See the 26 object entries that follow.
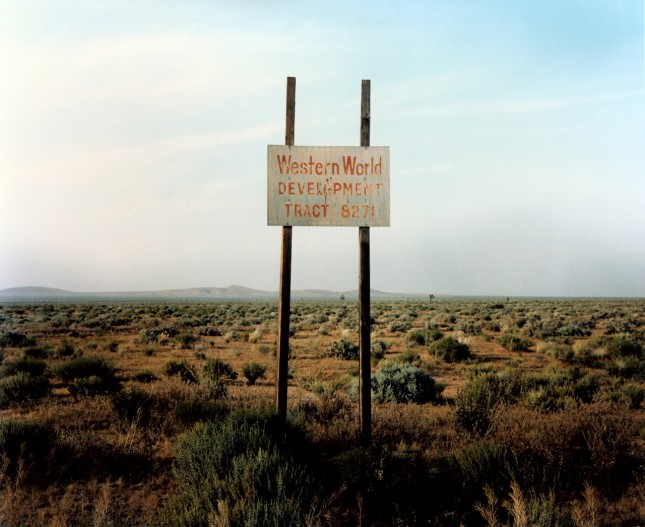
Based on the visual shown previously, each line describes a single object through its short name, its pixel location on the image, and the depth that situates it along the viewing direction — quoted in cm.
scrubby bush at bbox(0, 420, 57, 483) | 567
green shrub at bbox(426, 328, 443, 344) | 2189
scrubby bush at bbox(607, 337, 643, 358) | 1711
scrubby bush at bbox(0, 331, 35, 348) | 1990
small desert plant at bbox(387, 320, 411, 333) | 2804
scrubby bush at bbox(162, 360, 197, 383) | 1295
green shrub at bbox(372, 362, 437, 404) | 1045
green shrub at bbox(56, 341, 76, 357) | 1785
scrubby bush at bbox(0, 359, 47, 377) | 1230
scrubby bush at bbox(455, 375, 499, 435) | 736
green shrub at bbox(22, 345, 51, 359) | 1717
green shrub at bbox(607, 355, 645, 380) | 1410
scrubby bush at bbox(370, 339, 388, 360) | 1764
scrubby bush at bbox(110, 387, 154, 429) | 755
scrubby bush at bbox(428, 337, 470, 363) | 1726
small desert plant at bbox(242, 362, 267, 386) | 1310
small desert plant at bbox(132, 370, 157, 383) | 1287
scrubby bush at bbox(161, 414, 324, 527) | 387
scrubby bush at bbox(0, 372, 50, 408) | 986
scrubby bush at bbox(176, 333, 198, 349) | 2177
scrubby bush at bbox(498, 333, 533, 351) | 2036
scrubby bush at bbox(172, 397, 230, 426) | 707
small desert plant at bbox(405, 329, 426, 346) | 2181
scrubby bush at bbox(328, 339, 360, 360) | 1814
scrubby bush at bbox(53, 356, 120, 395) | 1112
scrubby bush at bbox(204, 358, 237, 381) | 1292
